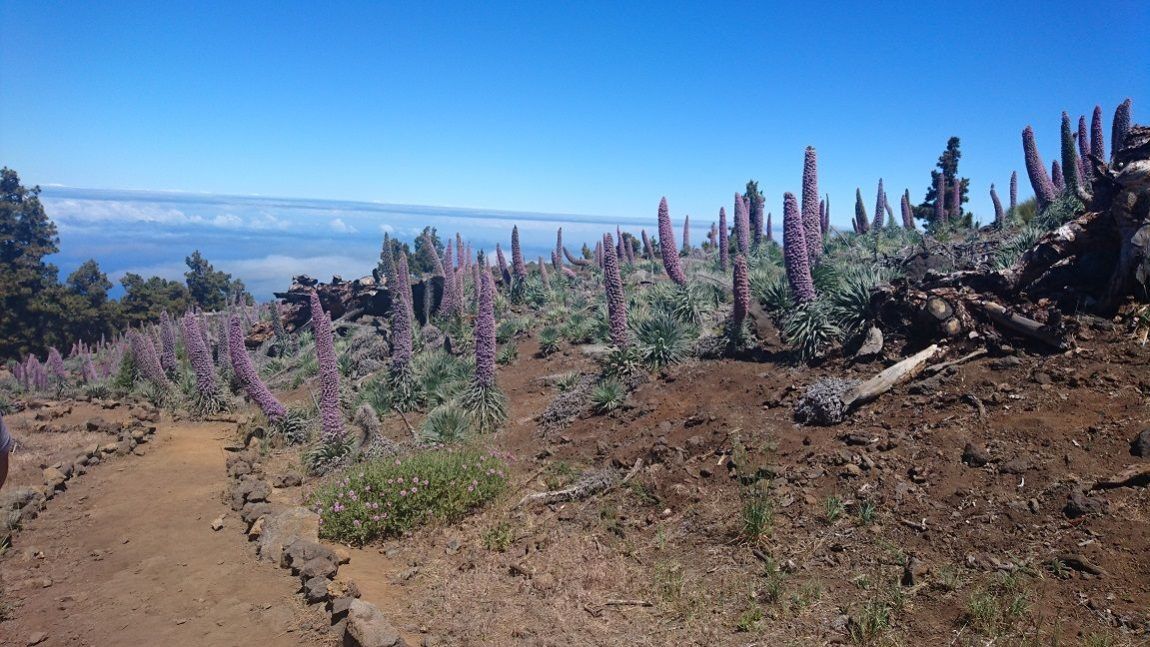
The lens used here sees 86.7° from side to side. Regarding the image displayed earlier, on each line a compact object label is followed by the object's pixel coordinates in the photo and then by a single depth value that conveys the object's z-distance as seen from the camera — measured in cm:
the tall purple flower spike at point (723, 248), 2030
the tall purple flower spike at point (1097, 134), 1513
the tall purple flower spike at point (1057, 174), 1785
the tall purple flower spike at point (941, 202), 2090
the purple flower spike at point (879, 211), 2450
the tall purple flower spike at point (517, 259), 2370
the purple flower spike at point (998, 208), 1853
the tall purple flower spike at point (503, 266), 2604
